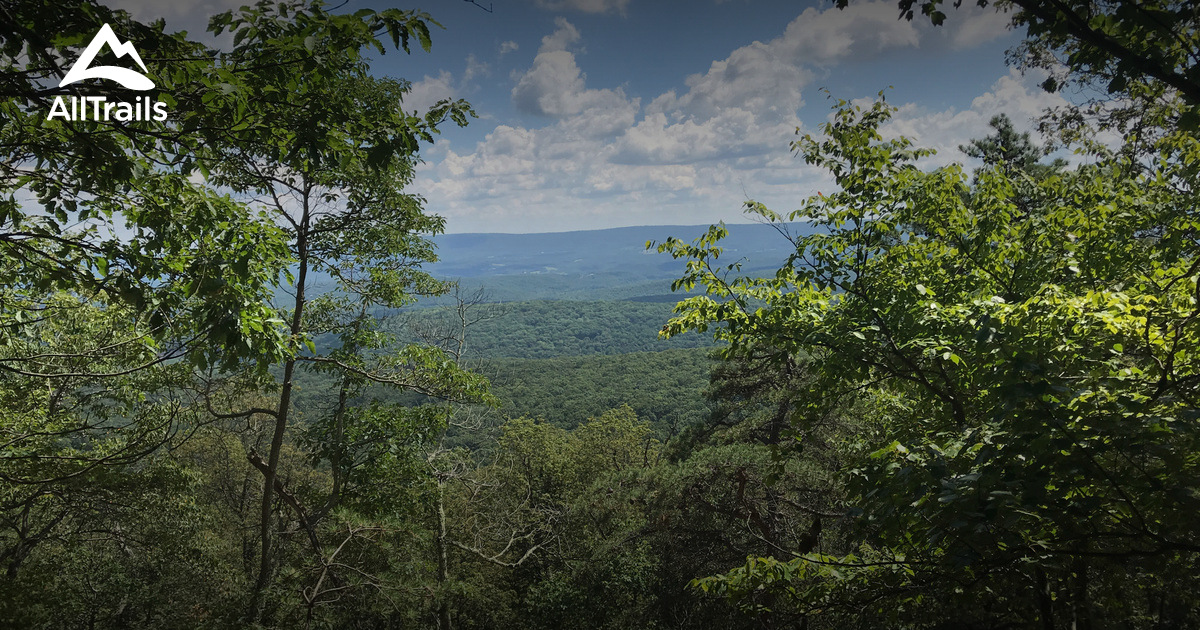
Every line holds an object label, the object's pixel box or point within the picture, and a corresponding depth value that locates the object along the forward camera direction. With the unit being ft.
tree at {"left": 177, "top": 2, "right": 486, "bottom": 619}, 9.15
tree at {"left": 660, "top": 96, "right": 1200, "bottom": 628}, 7.66
